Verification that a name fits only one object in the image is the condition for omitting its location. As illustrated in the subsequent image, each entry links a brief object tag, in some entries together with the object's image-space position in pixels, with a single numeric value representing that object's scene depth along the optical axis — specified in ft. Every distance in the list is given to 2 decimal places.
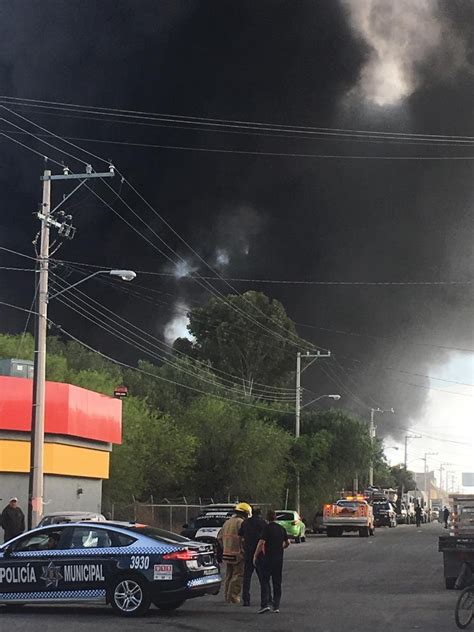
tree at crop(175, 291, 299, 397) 320.91
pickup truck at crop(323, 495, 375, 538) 179.83
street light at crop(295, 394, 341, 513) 204.18
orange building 111.14
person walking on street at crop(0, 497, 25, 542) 82.48
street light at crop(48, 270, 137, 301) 95.25
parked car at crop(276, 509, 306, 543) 148.97
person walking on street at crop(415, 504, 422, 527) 239.09
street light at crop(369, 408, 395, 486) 324.80
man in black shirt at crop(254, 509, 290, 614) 54.85
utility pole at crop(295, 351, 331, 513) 207.57
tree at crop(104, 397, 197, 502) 152.76
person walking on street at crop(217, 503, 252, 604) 58.85
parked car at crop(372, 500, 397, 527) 246.06
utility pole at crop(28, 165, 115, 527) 88.17
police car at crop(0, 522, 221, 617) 51.96
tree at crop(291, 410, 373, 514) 217.36
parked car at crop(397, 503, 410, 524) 292.96
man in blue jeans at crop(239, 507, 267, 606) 57.26
